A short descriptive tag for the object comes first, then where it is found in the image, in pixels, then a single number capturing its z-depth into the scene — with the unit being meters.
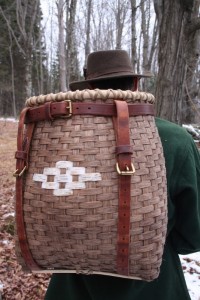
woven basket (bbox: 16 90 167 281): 0.87
